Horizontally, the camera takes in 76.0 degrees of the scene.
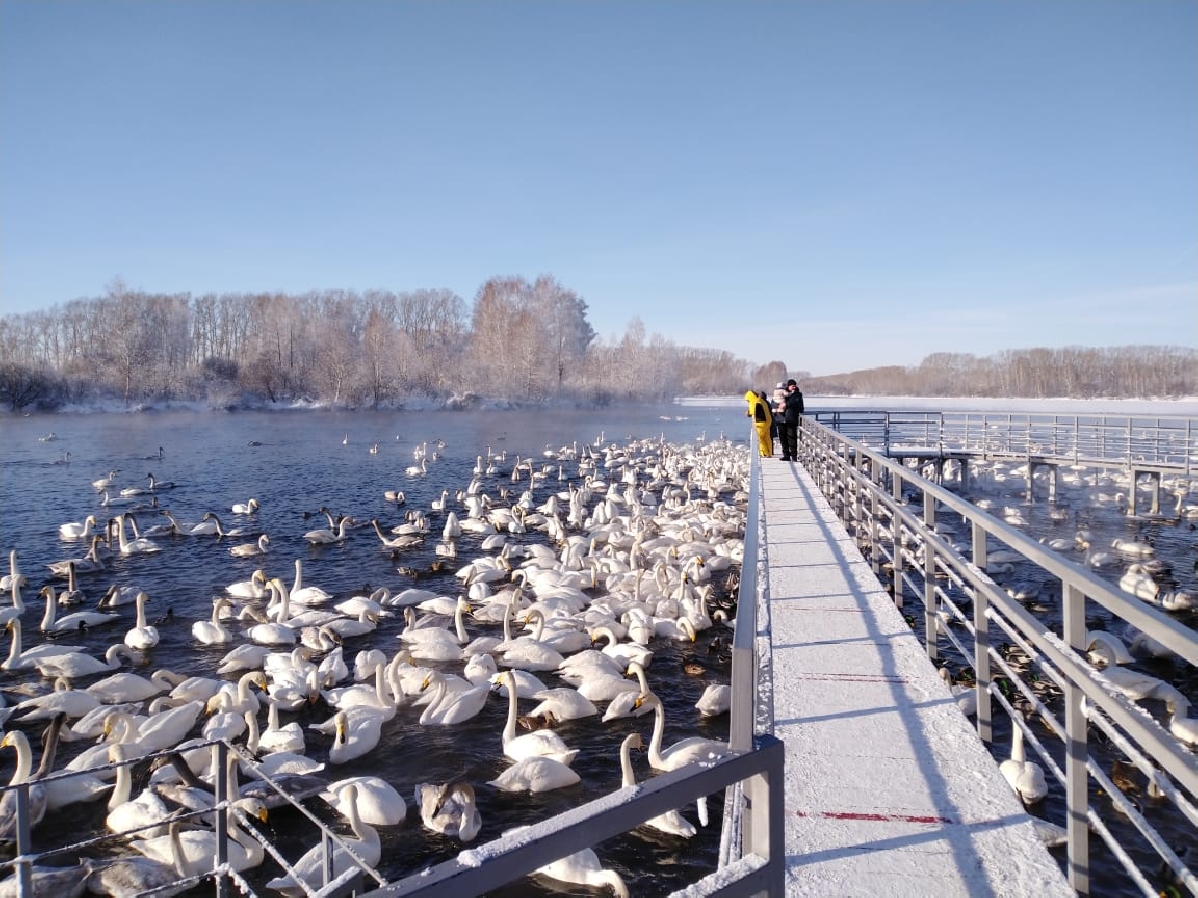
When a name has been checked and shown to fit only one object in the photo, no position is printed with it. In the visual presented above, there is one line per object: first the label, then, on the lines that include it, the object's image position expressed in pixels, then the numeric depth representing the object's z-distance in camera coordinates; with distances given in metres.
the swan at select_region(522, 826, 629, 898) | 5.31
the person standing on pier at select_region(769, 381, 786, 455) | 16.07
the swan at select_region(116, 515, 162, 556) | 16.34
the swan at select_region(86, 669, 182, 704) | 8.56
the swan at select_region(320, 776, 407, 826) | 6.16
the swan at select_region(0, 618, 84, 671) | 9.80
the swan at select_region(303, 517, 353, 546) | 17.28
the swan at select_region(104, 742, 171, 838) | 5.91
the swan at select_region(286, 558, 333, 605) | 12.45
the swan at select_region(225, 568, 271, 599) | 12.91
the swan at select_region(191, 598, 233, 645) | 10.77
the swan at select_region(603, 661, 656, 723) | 8.03
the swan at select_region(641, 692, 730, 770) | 6.57
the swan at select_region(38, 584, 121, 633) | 11.41
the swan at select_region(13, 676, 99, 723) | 8.16
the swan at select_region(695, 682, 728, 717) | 8.14
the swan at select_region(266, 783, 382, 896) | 5.21
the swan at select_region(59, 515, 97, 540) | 17.92
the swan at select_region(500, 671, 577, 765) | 7.05
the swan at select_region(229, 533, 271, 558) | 16.08
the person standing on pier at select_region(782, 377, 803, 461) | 15.93
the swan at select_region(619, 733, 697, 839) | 5.93
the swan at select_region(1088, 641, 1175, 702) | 8.12
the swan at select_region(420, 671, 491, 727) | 8.02
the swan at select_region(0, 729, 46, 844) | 5.99
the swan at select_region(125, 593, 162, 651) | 10.58
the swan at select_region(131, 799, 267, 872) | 5.41
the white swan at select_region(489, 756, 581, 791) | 6.75
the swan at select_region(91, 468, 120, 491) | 24.31
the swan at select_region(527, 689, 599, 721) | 8.08
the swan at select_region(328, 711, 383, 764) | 7.29
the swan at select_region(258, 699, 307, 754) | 7.28
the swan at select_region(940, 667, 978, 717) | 6.88
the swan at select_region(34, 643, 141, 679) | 9.63
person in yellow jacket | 15.36
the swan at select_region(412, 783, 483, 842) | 6.05
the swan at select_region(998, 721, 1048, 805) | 6.08
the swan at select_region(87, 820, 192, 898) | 5.23
